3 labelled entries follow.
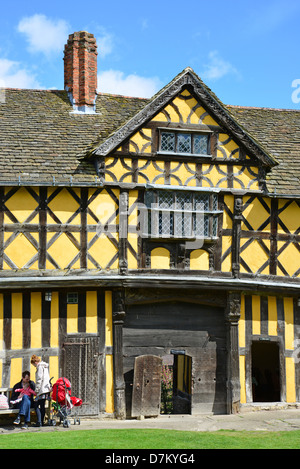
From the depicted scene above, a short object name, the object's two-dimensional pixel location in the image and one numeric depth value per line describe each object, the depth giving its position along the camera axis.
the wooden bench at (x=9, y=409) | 15.63
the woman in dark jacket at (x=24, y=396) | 15.51
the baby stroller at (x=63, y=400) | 15.88
